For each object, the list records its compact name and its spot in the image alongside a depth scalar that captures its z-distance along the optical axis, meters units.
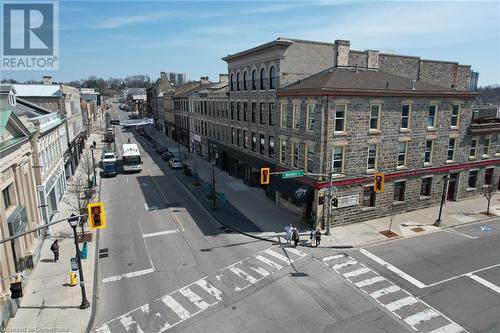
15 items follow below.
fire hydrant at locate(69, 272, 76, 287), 17.94
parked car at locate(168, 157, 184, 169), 48.42
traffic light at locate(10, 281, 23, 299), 13.38
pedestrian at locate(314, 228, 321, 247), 22.33
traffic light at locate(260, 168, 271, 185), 20.42
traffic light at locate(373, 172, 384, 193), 20.61
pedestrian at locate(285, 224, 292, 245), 22.95
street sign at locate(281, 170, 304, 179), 21.19
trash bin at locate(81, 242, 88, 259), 20.83
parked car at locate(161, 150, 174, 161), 54.69
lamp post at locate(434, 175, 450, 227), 26.33
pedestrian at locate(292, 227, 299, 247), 22.69
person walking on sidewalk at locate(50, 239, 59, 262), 20.61
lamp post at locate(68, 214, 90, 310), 15.68
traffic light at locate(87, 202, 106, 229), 15.05
